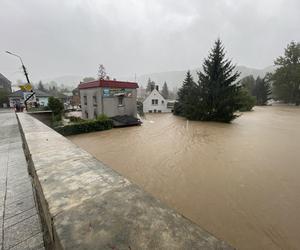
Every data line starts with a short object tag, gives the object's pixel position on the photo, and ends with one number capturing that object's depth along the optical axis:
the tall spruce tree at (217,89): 18.84
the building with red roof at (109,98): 16.77
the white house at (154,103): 34.19
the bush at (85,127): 12.98
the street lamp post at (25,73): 12.25
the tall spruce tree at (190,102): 21.02
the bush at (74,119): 16.92
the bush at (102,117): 15.21
